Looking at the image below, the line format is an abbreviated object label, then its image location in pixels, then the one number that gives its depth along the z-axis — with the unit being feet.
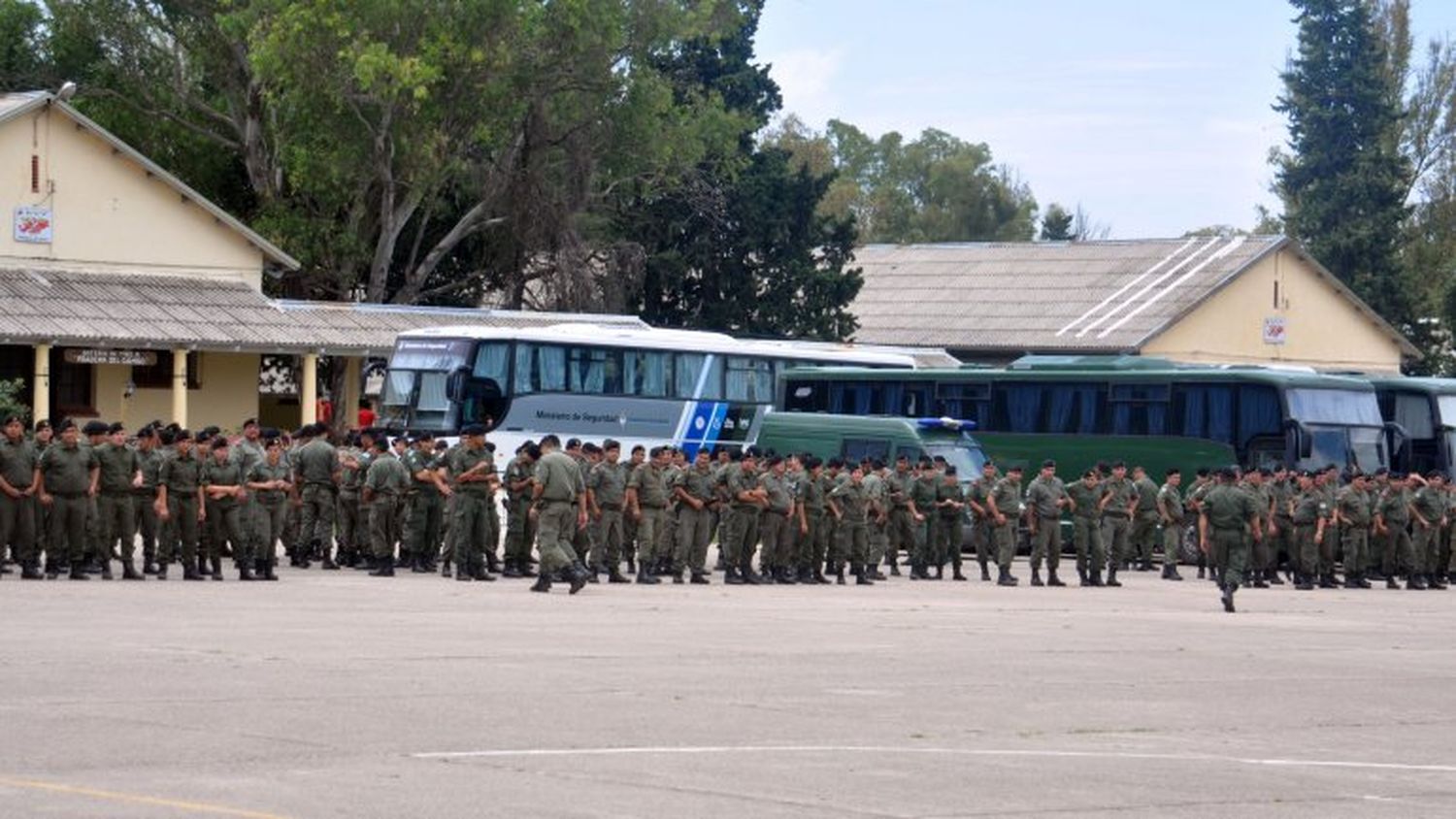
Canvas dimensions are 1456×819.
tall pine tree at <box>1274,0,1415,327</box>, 276.00
